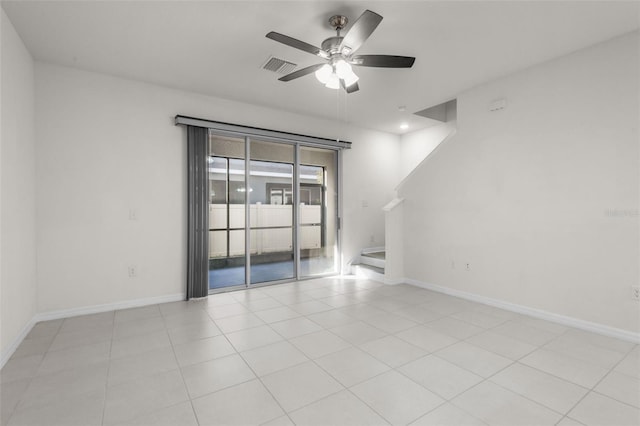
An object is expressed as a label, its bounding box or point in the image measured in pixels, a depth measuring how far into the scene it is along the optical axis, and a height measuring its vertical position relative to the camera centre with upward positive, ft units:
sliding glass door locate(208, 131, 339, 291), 14.93 +0.17
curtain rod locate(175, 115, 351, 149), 13.31 +4.15
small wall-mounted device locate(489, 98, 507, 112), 12.32 +4.50
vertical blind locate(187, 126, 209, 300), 13.51 -0.02
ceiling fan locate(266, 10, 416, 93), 7.84 +4.50
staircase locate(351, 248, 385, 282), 17.22 -3.11
